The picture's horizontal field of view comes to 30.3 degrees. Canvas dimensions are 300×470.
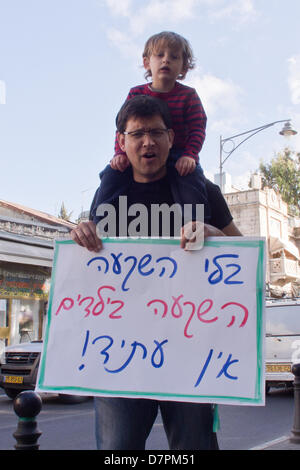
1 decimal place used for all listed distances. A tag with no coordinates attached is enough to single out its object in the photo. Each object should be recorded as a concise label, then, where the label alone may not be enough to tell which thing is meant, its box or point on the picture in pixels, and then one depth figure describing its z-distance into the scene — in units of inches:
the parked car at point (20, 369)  431.8
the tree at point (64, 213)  1910.7
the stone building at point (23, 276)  753.0
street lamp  757.9
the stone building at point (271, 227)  1349.7
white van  448.8
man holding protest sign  82.6
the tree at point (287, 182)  1883.6
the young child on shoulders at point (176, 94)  95.7
